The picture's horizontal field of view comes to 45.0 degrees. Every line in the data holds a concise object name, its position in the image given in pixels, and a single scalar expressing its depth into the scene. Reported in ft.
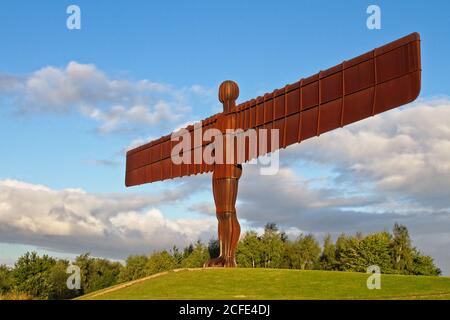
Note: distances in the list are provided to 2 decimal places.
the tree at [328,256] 184.75
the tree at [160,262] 195.42
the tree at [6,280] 182.09
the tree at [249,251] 172.44
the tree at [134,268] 216.72
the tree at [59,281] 184.14
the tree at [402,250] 165.99
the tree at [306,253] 192.65
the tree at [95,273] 229.04
